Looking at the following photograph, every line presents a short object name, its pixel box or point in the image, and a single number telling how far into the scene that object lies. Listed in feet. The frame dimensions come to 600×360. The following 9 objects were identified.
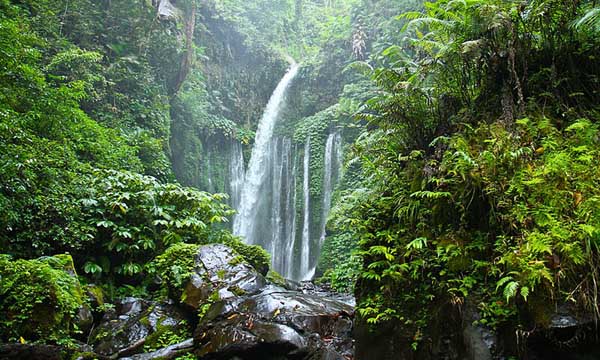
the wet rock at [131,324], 17.74
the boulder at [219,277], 20.52
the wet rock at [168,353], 16.26
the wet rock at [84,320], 18.25
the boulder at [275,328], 14.88
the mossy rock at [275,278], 29.94
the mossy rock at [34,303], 15.70
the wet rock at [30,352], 13.70
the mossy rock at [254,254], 30.17
